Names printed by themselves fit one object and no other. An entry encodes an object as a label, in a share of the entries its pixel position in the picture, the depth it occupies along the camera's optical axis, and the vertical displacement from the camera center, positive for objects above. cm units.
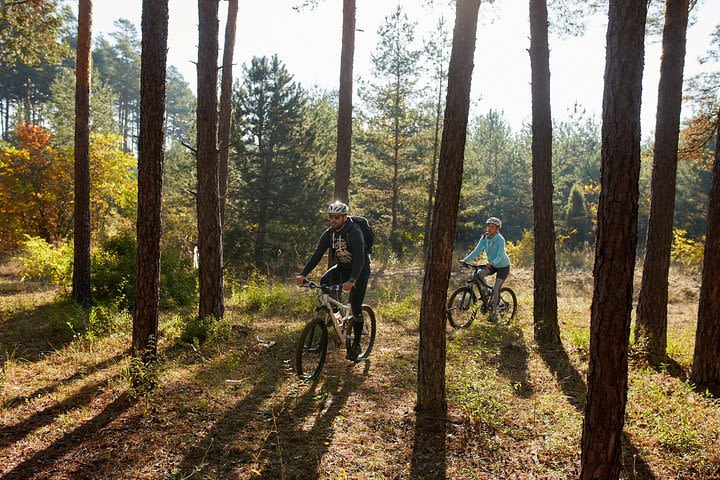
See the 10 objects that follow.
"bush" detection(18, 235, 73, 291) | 1233 -190
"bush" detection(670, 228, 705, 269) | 1964 -100
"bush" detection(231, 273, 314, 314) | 1057 -226
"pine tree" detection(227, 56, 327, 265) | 2155 +216
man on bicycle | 655 -69
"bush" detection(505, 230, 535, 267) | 2255 -160
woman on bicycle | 960 -74
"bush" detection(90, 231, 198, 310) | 1099 -189
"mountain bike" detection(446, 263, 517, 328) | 970 -190
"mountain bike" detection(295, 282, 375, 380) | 627 -181
